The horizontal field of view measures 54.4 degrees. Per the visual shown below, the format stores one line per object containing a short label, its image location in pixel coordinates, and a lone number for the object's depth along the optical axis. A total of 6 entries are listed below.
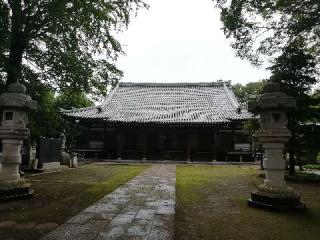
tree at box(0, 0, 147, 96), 11.14
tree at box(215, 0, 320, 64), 7.93
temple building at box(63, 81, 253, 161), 25.84
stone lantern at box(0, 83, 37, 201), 7.43
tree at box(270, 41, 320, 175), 13.43
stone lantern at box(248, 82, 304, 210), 6.72
